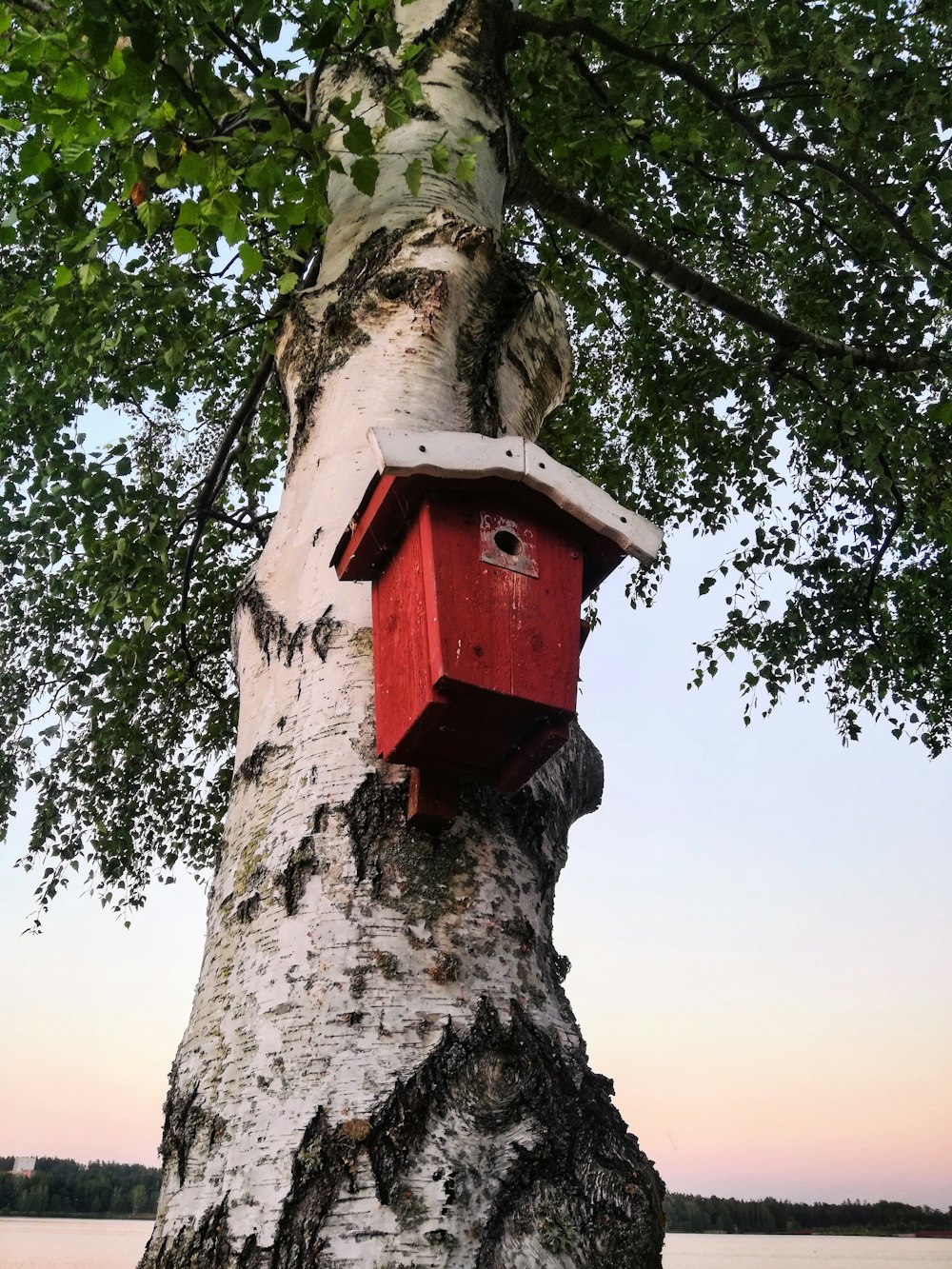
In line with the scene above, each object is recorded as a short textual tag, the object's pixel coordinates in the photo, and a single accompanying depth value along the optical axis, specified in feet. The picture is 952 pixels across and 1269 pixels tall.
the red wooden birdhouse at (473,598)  5.48
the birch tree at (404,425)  5.04
